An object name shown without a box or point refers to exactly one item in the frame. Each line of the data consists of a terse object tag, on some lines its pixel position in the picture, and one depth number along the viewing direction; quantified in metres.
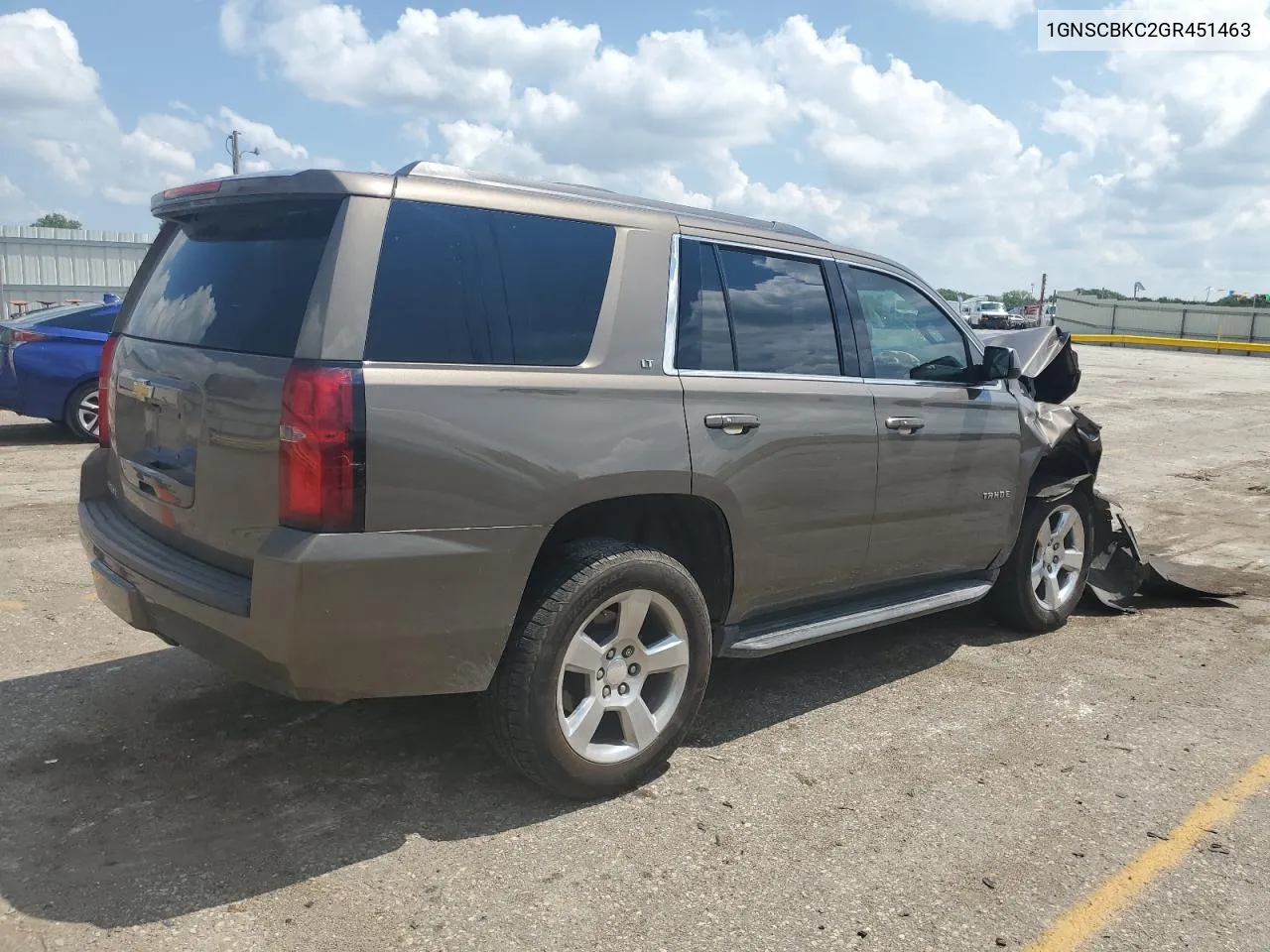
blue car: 10.58
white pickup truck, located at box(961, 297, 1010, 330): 48.78
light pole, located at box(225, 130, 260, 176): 37.53
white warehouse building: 38.44
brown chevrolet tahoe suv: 3.00
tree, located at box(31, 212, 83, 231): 95.14
